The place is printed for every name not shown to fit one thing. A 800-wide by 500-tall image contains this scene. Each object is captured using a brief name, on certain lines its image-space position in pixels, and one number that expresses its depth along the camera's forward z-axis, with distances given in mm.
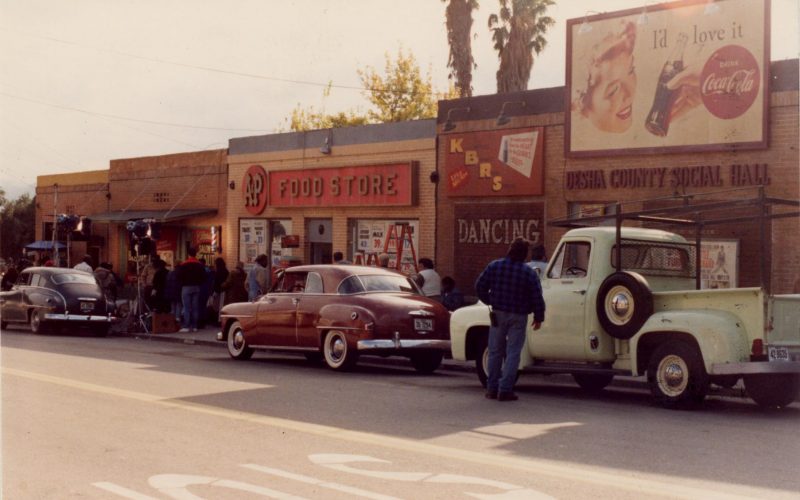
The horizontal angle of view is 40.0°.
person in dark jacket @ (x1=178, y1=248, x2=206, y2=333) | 25188
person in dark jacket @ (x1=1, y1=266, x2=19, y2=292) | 30302
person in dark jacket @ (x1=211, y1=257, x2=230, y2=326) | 27486
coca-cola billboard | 18438
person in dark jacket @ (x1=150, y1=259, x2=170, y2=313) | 25984
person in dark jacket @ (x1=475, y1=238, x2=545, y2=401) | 12469
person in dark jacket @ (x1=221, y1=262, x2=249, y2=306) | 25891
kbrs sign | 22047
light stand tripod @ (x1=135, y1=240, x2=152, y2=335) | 26062
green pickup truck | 11078
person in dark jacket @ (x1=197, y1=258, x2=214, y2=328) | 26464
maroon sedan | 15578
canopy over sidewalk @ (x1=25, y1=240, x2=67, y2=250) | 38125
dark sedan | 24672
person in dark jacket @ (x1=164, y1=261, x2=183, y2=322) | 26156
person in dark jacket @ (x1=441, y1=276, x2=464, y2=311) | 20484
